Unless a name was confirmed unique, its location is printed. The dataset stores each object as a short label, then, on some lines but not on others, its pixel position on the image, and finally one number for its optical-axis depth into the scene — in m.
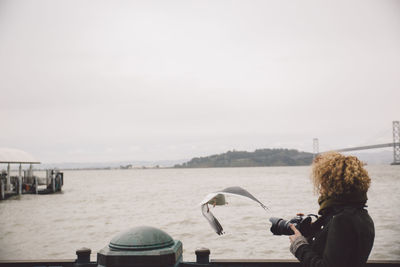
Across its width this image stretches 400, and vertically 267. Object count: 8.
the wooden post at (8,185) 36.14
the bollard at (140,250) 2.51
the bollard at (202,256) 3.22
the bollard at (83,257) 3.24
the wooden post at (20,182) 37.88
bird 2.82
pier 35.19
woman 2.05
